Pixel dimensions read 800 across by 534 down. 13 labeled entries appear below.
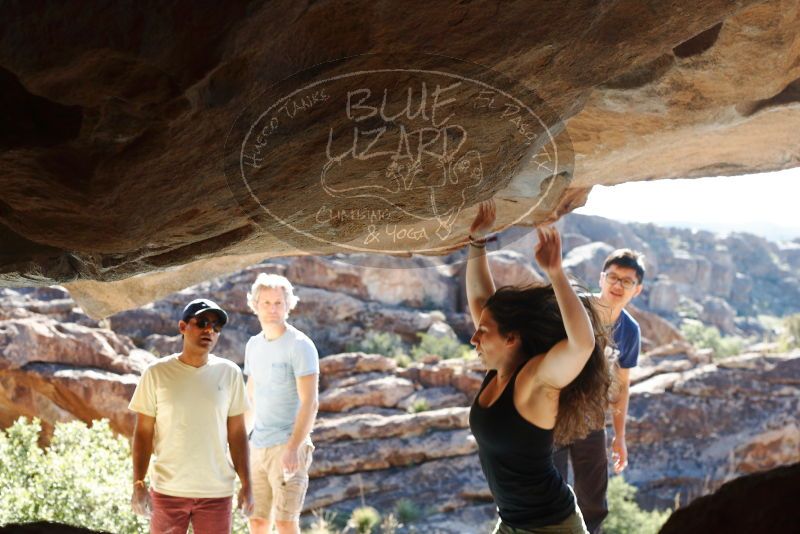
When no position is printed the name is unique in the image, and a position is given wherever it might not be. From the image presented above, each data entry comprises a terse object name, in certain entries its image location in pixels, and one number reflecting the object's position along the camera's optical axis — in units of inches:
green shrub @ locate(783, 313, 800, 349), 765.4
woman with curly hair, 99.2
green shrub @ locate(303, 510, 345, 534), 378.1
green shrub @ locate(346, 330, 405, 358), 743.7
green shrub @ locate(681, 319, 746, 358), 975.0
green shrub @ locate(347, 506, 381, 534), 433.1
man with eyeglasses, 164.4
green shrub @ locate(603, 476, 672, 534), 450.9
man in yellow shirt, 146.2
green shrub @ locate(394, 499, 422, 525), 464.1
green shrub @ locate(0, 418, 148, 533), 232.8
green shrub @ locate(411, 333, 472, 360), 757.3
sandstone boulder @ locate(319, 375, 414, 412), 564.1
